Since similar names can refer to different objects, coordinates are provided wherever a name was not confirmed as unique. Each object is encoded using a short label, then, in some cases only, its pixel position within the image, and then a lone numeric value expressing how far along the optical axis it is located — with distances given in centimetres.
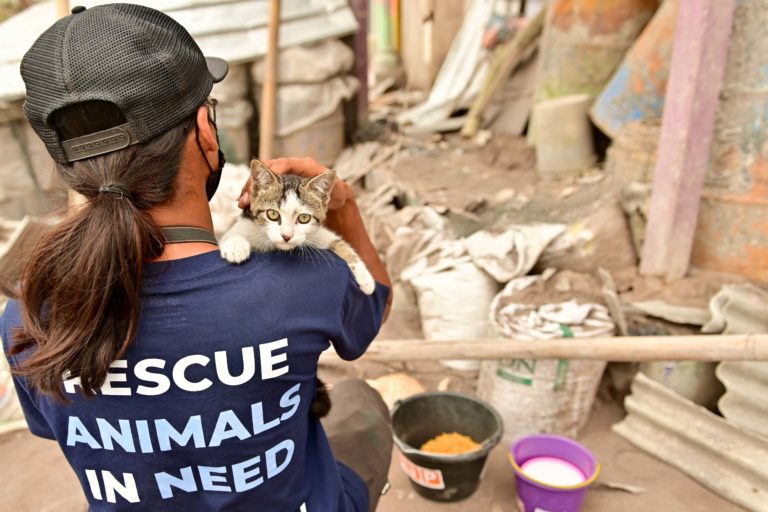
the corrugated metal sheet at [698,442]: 262
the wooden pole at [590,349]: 218
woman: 110
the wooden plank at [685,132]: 309
